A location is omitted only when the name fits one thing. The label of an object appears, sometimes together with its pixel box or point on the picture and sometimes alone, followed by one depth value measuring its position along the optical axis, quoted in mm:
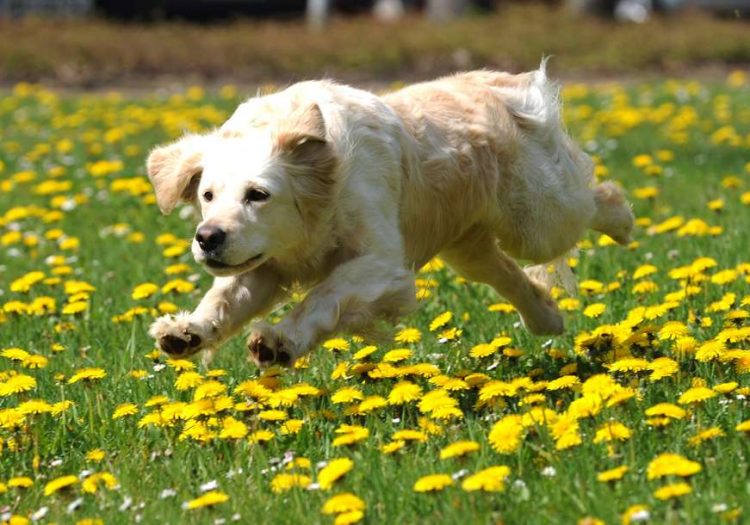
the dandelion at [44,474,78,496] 7156
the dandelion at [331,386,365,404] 8305
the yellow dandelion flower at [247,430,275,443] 7875
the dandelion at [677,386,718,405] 7473
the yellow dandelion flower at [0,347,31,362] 9328
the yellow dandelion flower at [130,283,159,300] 11382
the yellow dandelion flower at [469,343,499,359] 9500
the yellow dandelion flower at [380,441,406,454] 7400
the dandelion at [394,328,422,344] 9891
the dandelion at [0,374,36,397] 8742
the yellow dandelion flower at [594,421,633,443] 7227
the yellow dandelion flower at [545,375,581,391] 8320
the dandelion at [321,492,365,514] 6437
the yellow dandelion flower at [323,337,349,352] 9828
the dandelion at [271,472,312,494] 7062
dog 8937
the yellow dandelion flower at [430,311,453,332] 10305
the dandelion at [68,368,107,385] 8945
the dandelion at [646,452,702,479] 6316
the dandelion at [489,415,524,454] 7195
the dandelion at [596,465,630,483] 6469
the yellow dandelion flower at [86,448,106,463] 7941
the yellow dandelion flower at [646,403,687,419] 7141
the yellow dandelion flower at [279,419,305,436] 8180
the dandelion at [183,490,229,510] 6626
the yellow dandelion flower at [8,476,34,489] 7353
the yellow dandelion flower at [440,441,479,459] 6879
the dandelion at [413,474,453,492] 6559
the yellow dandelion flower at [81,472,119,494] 7323
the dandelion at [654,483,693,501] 6070
